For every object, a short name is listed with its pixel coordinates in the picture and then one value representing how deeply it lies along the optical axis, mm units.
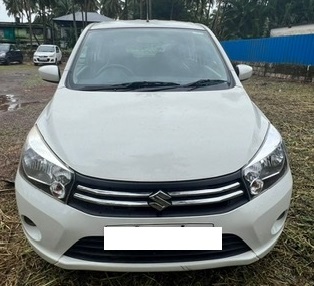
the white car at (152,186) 1327
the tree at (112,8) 39777
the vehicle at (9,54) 18694
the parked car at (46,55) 18990
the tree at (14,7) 33652
